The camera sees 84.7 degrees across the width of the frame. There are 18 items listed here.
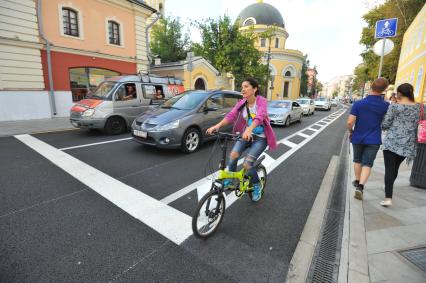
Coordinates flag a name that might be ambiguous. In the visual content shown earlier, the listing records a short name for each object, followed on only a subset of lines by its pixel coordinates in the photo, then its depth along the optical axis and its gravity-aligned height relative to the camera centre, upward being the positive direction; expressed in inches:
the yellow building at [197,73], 848.9 +91.9
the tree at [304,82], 2535.2 +185.0
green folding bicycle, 107.0 -49.1
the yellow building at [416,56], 600.3 +134.4
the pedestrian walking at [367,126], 142.3 -15.6
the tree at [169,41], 1180.5 +281.2
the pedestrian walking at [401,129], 135.9 -15.9
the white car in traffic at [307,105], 816.3 -20.0
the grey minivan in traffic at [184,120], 235.3 -24.5
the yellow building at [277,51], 1969.7 +398.1
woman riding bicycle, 127.6 -15.0
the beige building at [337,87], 6183.1 +385.4
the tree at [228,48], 937.3 +201.1
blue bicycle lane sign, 235.5 +73.5
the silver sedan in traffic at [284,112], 491.8 -27.8
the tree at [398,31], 910.4 +317.9
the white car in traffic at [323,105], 1140.5 -25.2
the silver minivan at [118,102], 318.7 -9.4
